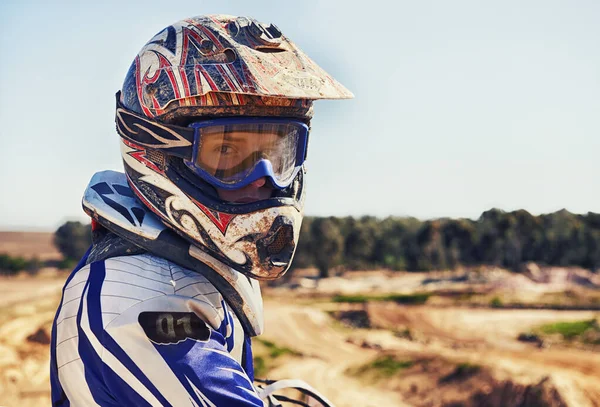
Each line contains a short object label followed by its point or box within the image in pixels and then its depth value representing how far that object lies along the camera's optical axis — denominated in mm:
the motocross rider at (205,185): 2324
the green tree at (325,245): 48656
